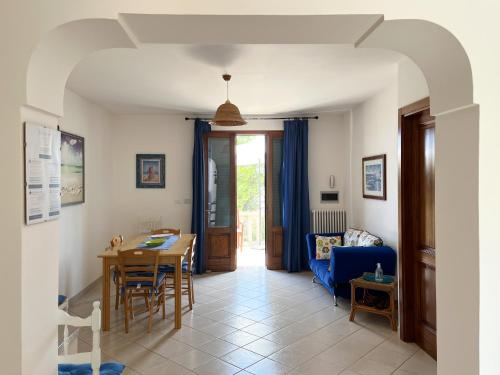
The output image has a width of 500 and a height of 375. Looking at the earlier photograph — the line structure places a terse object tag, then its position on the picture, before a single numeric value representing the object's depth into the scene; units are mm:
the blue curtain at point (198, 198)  5871
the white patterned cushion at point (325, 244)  5168
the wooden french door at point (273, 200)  6129
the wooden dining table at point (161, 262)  3594
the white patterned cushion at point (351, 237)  4809
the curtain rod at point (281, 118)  5998
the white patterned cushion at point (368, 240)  4176
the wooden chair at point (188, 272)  4203
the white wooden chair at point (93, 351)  1702
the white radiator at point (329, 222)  5984
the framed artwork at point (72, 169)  4156
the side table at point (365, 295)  3582
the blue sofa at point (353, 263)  3951
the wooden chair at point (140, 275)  3494
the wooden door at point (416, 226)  3078
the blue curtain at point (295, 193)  5938
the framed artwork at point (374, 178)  4332
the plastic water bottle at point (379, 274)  3682
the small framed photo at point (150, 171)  6027
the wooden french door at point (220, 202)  6047
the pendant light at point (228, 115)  3613
